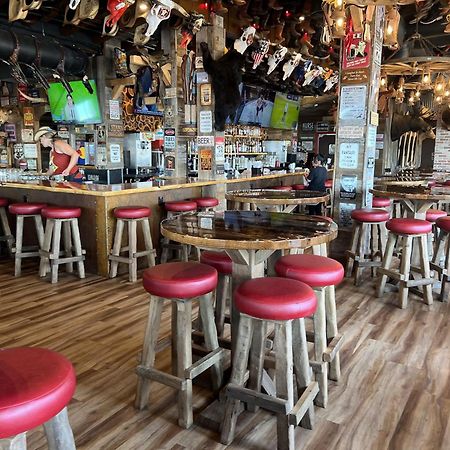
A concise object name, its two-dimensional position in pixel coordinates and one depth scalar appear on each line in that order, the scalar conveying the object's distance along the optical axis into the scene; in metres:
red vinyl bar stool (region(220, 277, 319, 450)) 1.82
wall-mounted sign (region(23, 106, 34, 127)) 9.42
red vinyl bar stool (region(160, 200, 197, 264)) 4.86
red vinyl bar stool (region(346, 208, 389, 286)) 4.25
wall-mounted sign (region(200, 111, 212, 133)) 6.03
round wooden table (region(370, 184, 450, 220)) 4.08
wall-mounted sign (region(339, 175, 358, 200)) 4.89
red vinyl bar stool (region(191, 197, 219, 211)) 5.31
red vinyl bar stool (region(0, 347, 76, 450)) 1.08
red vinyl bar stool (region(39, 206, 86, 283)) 4.26
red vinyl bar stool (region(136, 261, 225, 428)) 2.03
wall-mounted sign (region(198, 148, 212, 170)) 6.14
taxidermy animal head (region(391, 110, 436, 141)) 11.63
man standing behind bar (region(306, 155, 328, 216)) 6.65
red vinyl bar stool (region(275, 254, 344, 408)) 2.20
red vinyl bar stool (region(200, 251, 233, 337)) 2.57
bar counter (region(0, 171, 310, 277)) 4.50
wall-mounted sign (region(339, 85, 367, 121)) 4.66
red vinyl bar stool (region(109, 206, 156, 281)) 4.33
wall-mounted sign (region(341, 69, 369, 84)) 4.61
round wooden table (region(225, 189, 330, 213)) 3.88
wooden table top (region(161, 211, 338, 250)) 1.93
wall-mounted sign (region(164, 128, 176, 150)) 6.53
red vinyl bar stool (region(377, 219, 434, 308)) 3.69
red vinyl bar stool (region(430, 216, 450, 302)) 4.01
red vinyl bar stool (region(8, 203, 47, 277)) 4.54
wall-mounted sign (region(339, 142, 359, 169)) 4.81
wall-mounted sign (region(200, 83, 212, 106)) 5.98
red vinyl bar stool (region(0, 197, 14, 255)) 5.08
